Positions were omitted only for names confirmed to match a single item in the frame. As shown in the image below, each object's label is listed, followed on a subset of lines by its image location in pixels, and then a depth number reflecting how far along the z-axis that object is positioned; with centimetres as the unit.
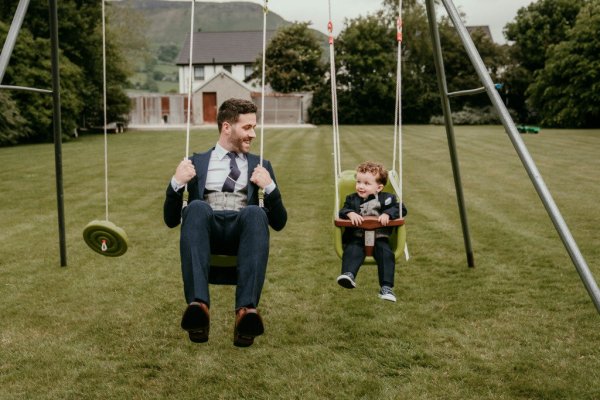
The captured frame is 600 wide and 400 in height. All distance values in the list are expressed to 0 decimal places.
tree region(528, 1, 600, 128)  3344
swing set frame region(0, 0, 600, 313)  341
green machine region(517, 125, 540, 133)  2974
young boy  459
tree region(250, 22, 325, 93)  4850
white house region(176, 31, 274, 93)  6444
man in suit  338
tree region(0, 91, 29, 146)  2256
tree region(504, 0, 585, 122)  4241
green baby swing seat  465
